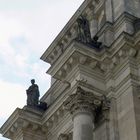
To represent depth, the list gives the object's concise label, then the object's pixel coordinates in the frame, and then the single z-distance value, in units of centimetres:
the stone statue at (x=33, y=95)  2617
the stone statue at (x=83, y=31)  2222
